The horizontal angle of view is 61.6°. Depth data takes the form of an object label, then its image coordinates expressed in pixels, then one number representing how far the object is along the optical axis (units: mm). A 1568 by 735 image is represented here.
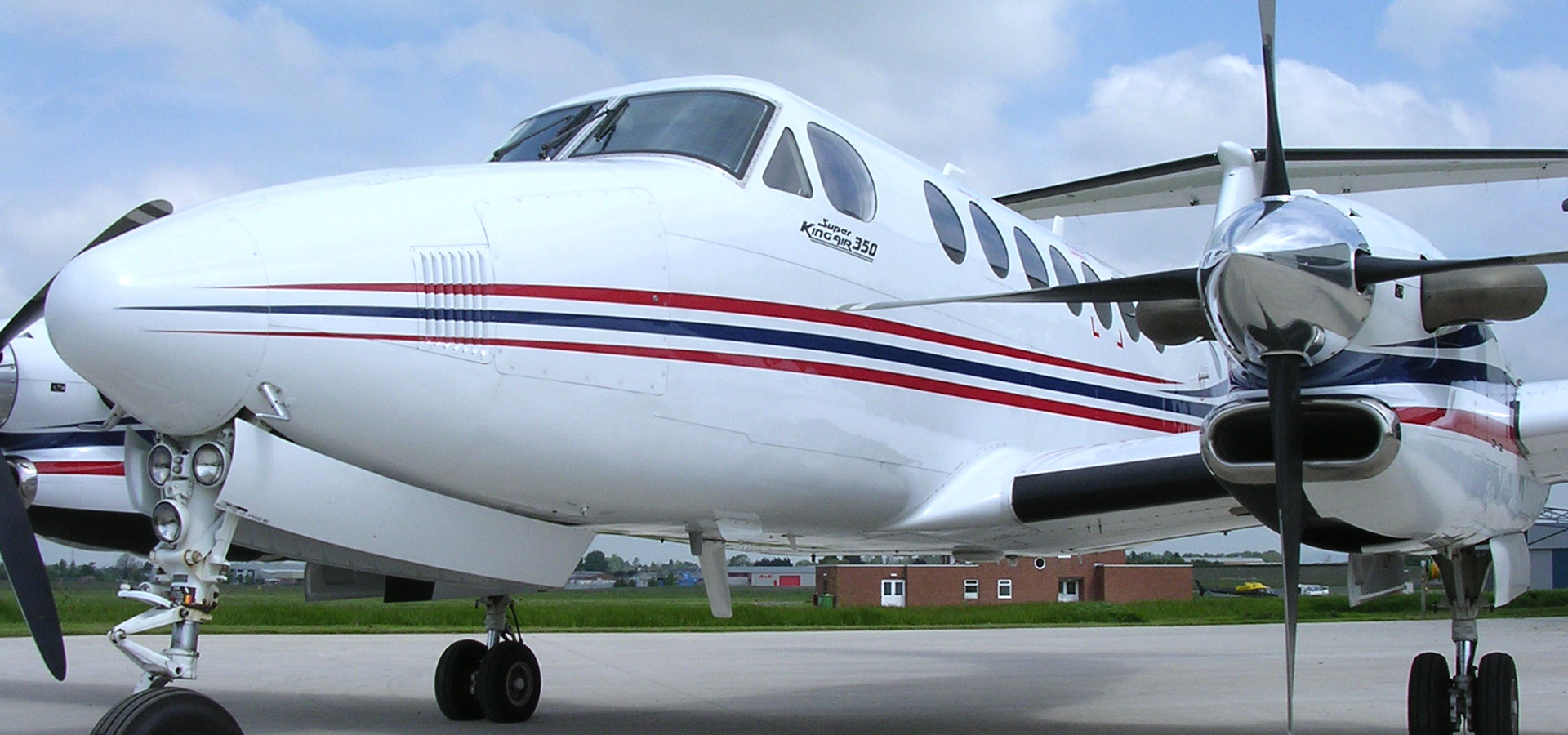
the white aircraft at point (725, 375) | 4621
